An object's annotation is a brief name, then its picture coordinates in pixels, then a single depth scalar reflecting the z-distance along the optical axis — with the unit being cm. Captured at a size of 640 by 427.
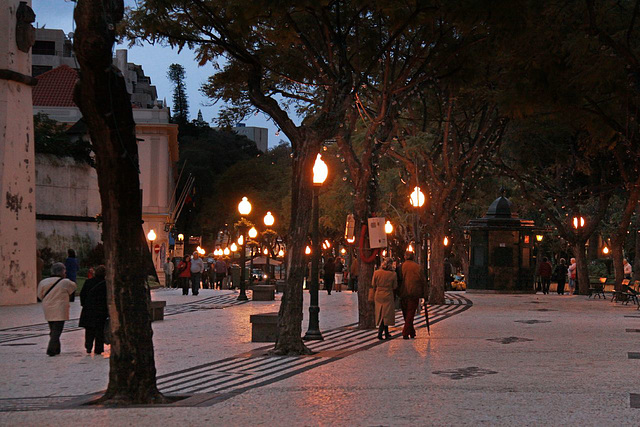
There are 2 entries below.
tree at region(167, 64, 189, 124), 13612
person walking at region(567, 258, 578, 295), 4971
